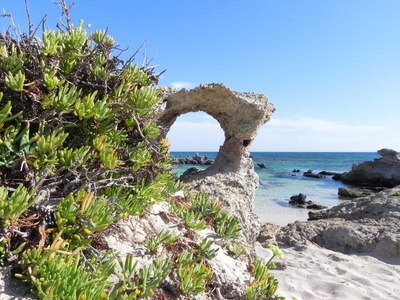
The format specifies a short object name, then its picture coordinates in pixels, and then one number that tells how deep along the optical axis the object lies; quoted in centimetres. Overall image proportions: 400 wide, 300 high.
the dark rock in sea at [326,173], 4213
